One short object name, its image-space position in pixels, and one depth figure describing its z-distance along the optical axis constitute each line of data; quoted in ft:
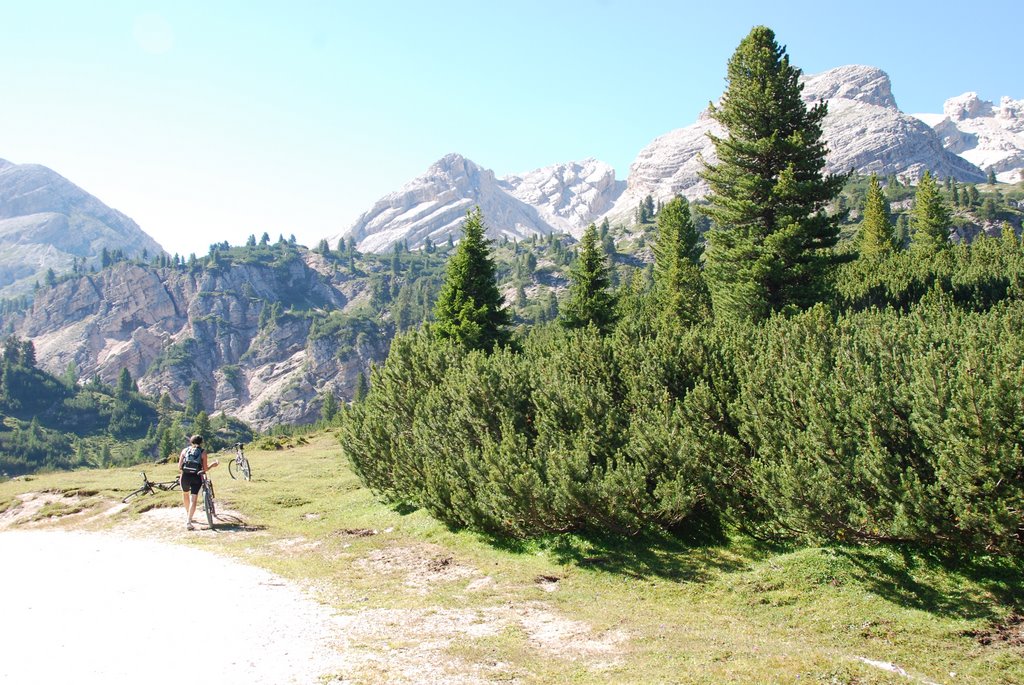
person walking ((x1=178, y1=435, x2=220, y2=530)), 63.36
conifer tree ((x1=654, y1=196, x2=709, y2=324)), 183.52
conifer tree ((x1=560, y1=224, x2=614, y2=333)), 140.36
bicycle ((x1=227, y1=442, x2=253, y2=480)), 108.68
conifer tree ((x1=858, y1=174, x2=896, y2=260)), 235.71
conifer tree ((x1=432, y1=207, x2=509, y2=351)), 111.65
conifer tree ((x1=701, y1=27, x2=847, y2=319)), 106.63
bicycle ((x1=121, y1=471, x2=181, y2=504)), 84.16
